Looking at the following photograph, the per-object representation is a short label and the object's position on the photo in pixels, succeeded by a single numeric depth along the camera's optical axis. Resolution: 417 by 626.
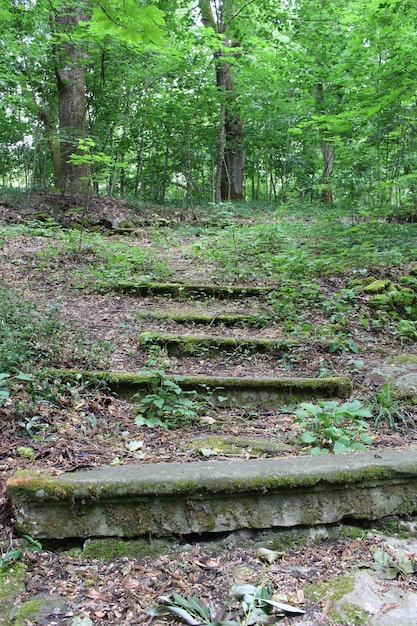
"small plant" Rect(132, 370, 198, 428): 2.60
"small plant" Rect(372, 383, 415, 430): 2.74
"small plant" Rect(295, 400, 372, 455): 2.31
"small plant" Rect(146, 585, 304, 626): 1.34
